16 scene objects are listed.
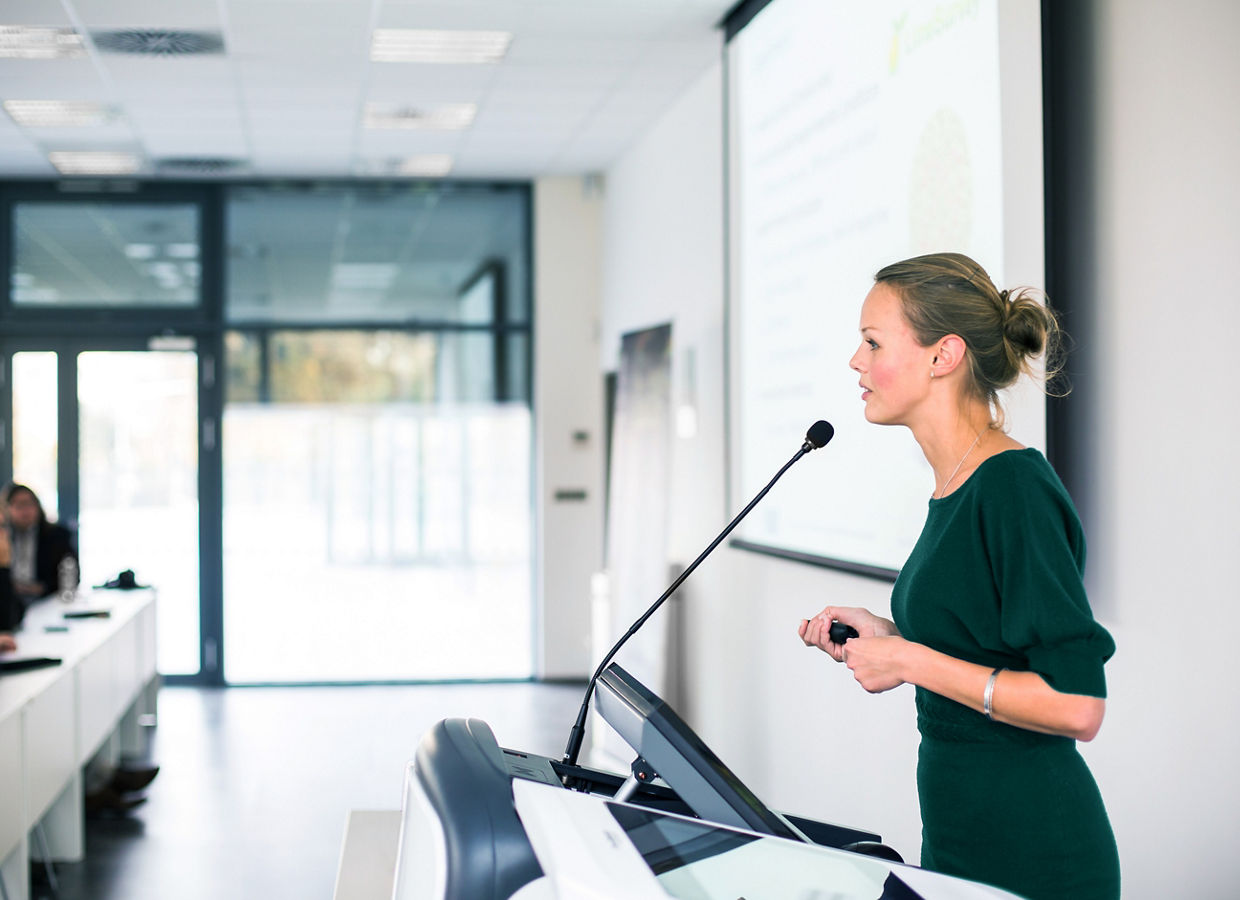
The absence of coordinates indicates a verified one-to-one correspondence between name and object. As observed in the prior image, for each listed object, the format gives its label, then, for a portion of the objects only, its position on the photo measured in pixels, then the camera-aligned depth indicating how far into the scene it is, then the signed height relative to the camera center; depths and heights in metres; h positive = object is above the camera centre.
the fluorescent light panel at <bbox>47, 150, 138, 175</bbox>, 6.78 +1.75
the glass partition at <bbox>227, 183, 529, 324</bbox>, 7.61 +1.30
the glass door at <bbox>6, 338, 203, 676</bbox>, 7.47 -0.10
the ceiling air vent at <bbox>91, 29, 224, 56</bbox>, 4.77 +1.73
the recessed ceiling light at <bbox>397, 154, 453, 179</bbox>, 7.02 +1.77
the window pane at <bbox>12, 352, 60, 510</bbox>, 7.43 +0.13
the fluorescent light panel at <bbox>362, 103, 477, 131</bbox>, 6.00 +1.78
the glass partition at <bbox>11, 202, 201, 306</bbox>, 7.46 +1.26
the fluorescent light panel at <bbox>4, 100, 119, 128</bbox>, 5.82 +1.75
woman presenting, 1.25 -0.21
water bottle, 5.76 -0.70
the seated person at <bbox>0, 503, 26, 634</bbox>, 4.53 -0.60
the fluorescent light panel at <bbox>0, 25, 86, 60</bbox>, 4.75 +1.74
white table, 3.50 -1.01
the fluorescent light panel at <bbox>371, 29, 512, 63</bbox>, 4.92 +1.77
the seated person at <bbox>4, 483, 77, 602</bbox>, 5.95 -0.53
